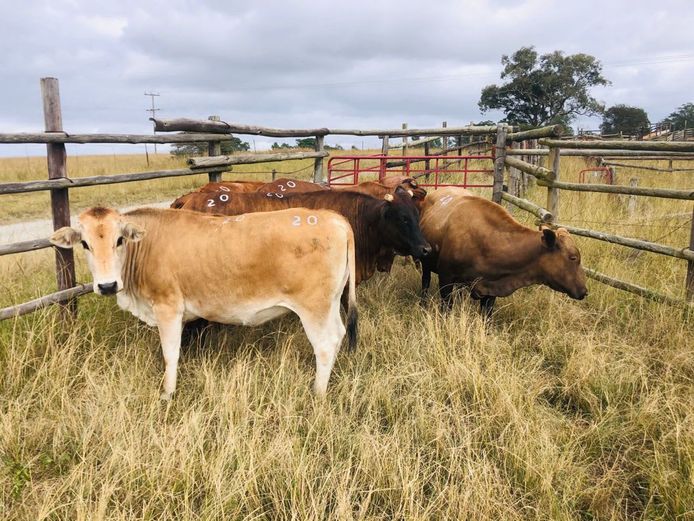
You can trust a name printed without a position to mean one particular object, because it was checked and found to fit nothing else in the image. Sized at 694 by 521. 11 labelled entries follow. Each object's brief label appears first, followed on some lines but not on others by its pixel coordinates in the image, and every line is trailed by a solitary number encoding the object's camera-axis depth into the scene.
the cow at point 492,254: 4.96
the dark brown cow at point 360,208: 5.41
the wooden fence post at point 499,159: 7.43
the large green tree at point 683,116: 50.97
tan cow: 3.81
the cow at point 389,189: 6.73
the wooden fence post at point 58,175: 4.39
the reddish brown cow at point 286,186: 6.70
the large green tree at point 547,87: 39.12
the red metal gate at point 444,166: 9.38
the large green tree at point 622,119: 45.60
